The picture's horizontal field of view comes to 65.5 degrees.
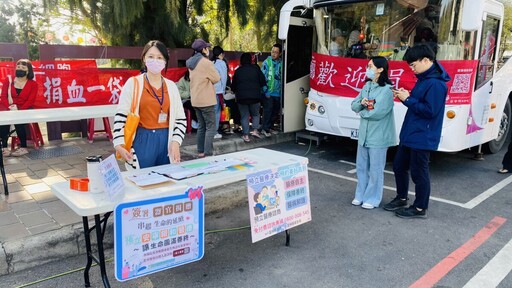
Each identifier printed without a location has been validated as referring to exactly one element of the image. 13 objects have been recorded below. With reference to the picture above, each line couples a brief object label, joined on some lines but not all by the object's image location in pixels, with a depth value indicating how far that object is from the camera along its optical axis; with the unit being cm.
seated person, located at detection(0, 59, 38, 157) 586
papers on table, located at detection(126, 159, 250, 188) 272
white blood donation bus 512
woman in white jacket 299
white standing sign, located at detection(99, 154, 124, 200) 237
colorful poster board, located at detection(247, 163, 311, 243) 301
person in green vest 726
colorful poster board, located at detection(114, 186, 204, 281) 230
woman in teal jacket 407
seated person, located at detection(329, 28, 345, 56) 625
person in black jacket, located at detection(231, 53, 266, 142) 671
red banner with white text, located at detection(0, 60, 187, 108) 628
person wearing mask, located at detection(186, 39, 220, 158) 560
